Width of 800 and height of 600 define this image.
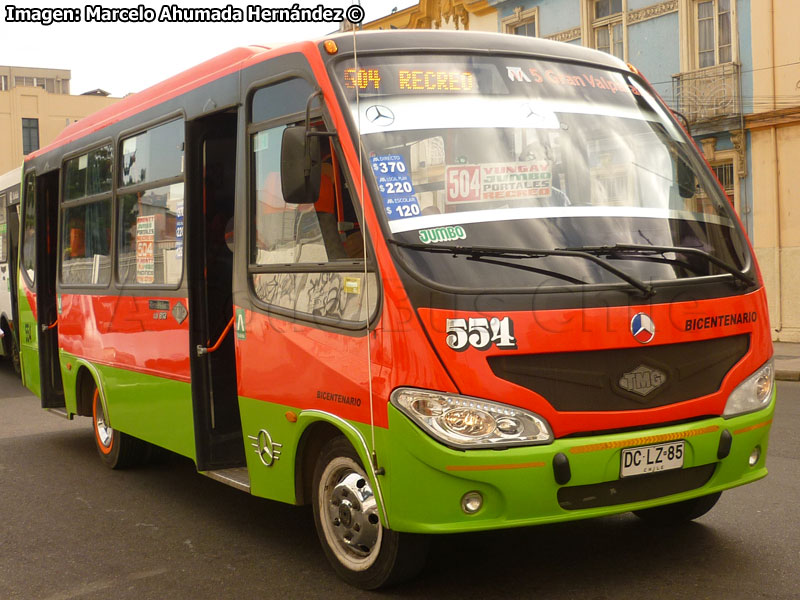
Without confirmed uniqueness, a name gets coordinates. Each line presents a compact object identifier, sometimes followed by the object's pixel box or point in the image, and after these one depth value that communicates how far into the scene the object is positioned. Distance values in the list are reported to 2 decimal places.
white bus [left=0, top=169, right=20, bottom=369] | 15.70
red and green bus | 4.49
